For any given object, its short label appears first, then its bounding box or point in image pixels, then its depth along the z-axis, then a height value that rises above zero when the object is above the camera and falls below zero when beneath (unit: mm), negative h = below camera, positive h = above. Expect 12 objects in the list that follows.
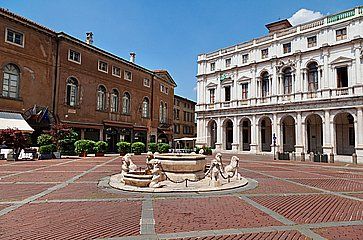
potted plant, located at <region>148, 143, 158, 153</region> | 30980 -826
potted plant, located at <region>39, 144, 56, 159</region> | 22312 -1070
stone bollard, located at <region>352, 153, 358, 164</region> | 24625 -1496
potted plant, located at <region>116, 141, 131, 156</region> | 29469 -890
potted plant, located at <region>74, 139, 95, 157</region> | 26234 -798
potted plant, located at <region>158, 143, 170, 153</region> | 31047 -930
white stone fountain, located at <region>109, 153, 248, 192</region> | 9898 -1470
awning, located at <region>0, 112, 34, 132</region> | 21791 +1328
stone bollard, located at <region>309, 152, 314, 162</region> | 26734 -1490
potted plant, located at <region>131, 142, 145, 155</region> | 30458 -953
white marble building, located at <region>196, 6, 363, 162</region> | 28328 +6583
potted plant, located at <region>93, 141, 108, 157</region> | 27188 -910
